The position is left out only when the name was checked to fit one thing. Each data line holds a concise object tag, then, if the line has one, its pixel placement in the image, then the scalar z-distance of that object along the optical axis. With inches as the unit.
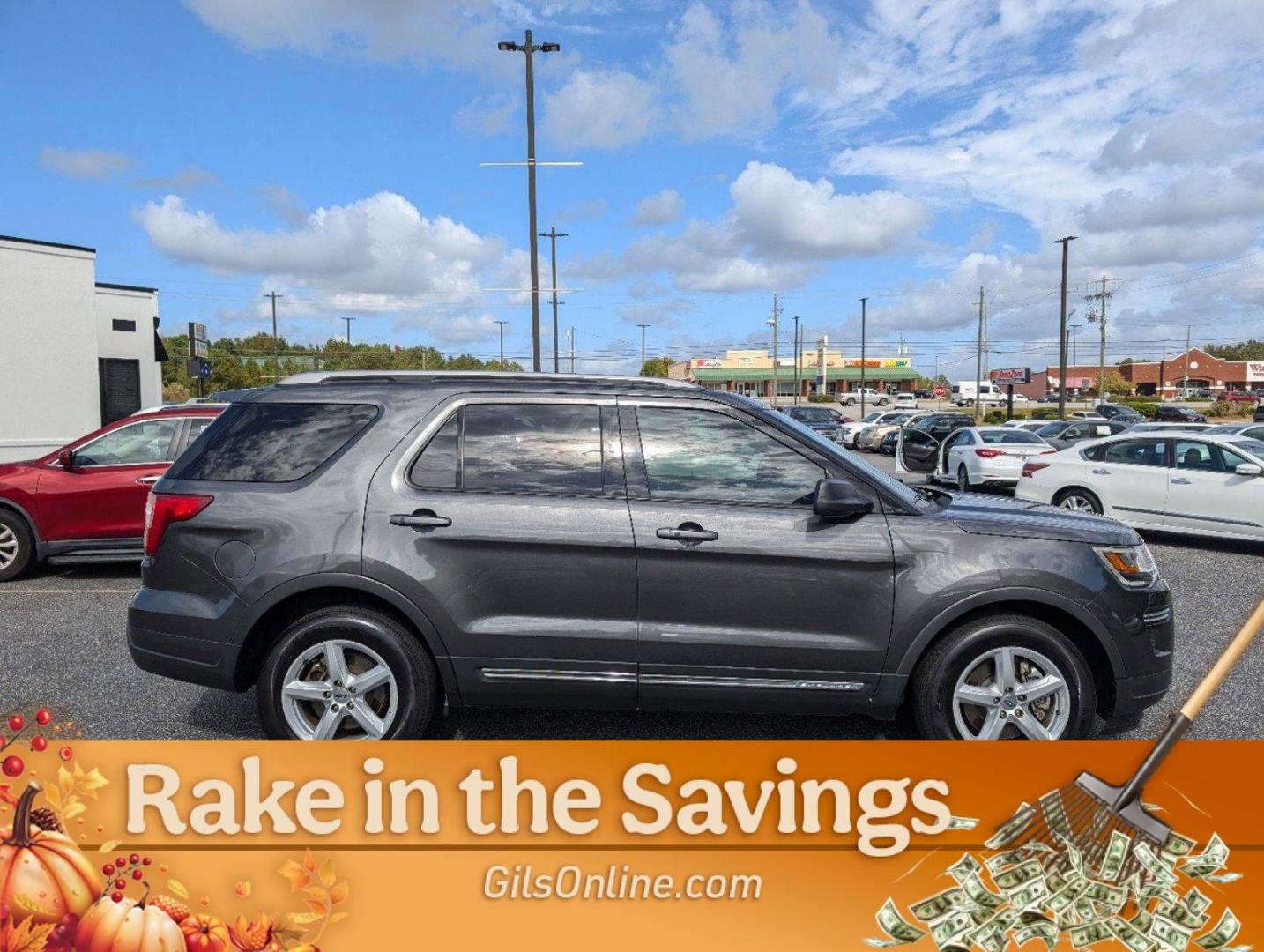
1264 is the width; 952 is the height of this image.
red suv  330.0
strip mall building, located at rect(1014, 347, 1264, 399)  4338.1
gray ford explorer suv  147.4
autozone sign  3858.0
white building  661.3
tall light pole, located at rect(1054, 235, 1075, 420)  1688.0
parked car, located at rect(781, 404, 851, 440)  1316.4
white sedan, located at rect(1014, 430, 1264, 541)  394.0
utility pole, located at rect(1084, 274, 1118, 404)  2991.1
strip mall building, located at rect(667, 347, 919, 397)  3961.6
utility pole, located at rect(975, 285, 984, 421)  2787.9
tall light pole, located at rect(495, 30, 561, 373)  665.6
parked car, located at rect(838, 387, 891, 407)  3342.3
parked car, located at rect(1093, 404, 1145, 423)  1813.5
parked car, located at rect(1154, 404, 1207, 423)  1865.8
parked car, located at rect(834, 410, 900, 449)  1412.4
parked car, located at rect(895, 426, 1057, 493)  663.8
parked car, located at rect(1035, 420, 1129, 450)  1044.5
